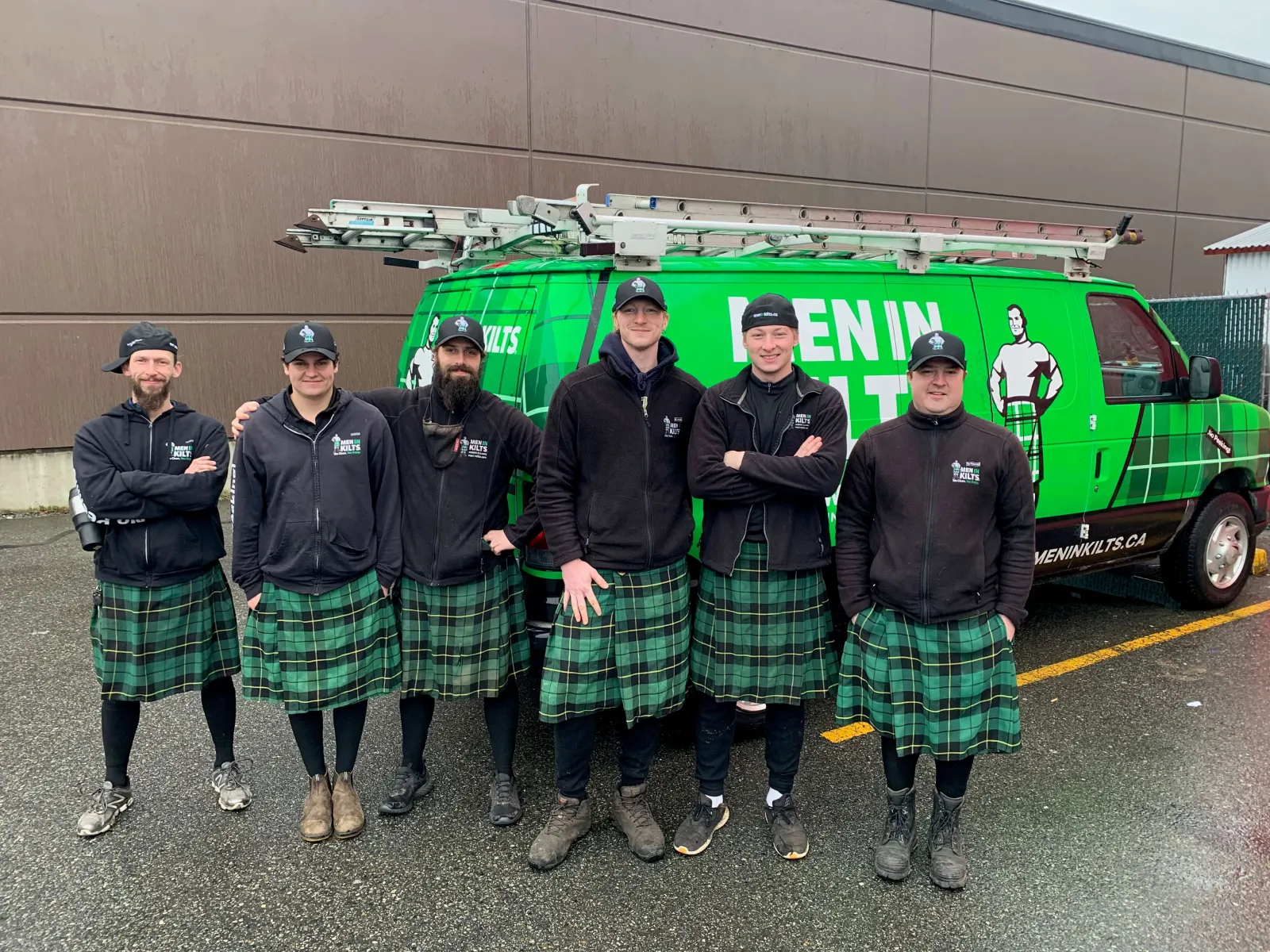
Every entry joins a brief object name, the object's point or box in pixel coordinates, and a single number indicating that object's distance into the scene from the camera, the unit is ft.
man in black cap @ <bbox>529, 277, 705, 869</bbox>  9.89
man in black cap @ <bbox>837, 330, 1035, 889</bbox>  9.36
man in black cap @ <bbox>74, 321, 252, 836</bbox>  10.52
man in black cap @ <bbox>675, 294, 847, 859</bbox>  9.77
